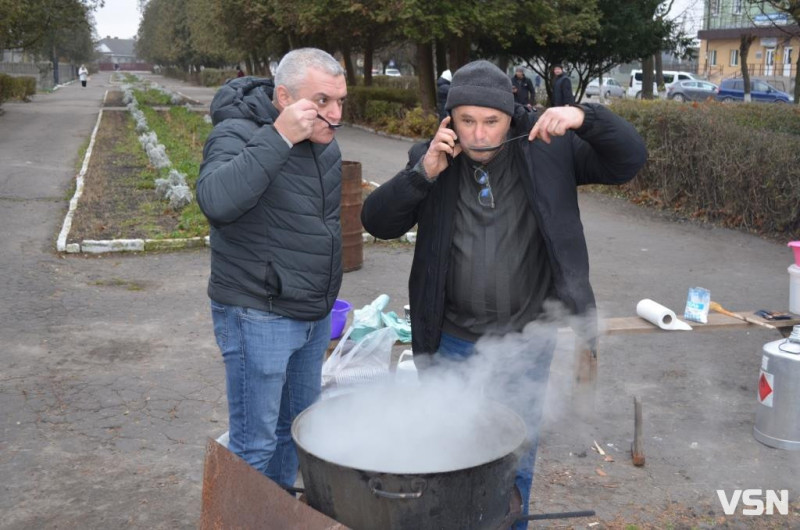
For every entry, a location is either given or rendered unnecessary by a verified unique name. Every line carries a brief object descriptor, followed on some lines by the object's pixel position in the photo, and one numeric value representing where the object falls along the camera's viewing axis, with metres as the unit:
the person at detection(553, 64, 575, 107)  19.66
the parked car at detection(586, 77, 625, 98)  45.06
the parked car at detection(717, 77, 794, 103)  33.34
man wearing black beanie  2.67
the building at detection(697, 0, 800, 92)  47.78
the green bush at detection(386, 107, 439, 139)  20.66
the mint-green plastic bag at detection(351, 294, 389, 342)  4.85
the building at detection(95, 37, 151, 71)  167.75
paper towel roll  4.50
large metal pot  2.19
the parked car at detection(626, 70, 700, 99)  43.56
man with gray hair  2.50
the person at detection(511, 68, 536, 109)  19.03
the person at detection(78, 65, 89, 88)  62.62
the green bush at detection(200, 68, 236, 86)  63.08
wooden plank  4.53
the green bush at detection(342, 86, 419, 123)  23.88
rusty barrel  7.70
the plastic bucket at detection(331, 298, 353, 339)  4.71
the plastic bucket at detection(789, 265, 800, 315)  4.71
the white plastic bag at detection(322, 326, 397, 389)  4.15
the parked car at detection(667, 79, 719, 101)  36.41
